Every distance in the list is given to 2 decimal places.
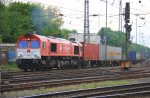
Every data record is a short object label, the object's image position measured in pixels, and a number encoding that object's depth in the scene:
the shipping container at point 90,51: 47.39
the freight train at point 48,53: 34.62
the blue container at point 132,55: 70.56
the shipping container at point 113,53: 58.34
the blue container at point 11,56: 54.68
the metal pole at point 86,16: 50.19
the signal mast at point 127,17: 32.09
